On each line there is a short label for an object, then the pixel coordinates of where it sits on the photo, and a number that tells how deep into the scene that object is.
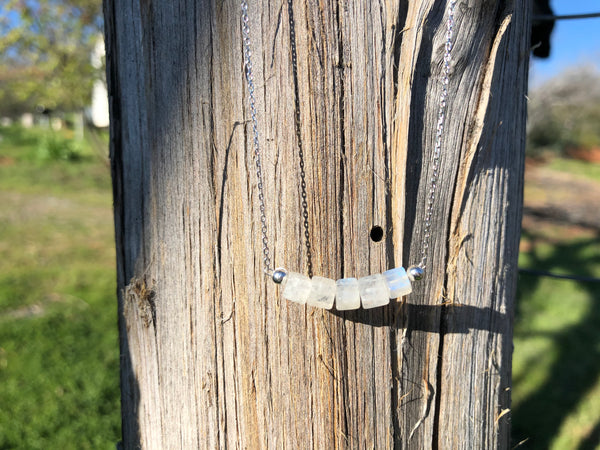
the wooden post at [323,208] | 0.12
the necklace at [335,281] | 0.12
